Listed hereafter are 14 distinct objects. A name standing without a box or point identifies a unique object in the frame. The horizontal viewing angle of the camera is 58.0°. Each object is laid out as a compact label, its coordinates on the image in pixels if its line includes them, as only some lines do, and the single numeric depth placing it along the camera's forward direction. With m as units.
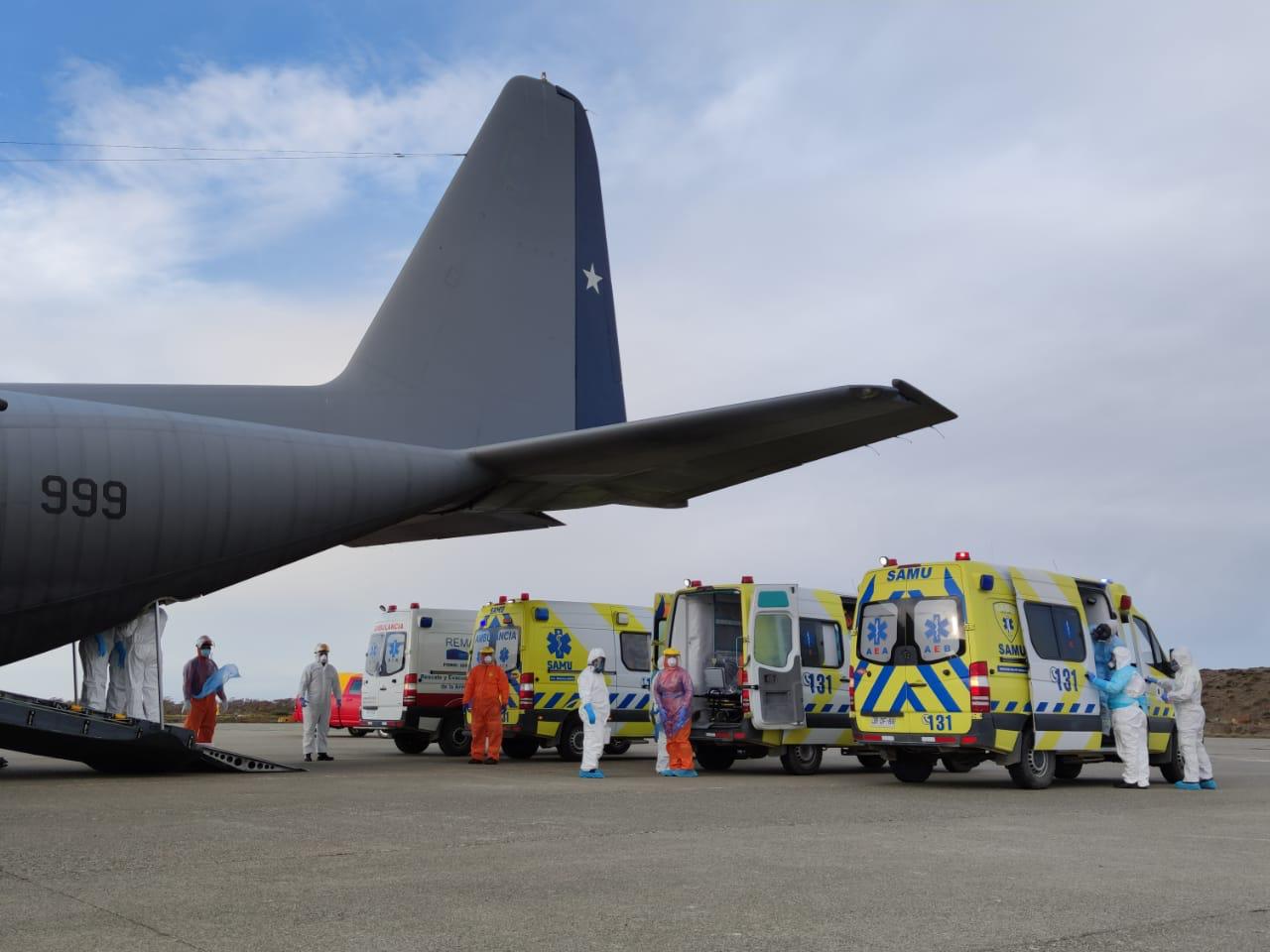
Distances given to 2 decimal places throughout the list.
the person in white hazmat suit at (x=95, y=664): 12.35
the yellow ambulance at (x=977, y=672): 11.66
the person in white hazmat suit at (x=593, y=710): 13.12
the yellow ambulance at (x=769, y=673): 13.96
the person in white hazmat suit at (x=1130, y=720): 12.52
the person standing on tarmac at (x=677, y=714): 13.72
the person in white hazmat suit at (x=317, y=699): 16.08
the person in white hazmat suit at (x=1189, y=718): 12.71
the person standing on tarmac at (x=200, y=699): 15.64
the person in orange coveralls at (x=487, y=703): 15.09
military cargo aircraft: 11.12
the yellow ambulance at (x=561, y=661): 16.12
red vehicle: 22.55
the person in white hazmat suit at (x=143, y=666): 12.38
